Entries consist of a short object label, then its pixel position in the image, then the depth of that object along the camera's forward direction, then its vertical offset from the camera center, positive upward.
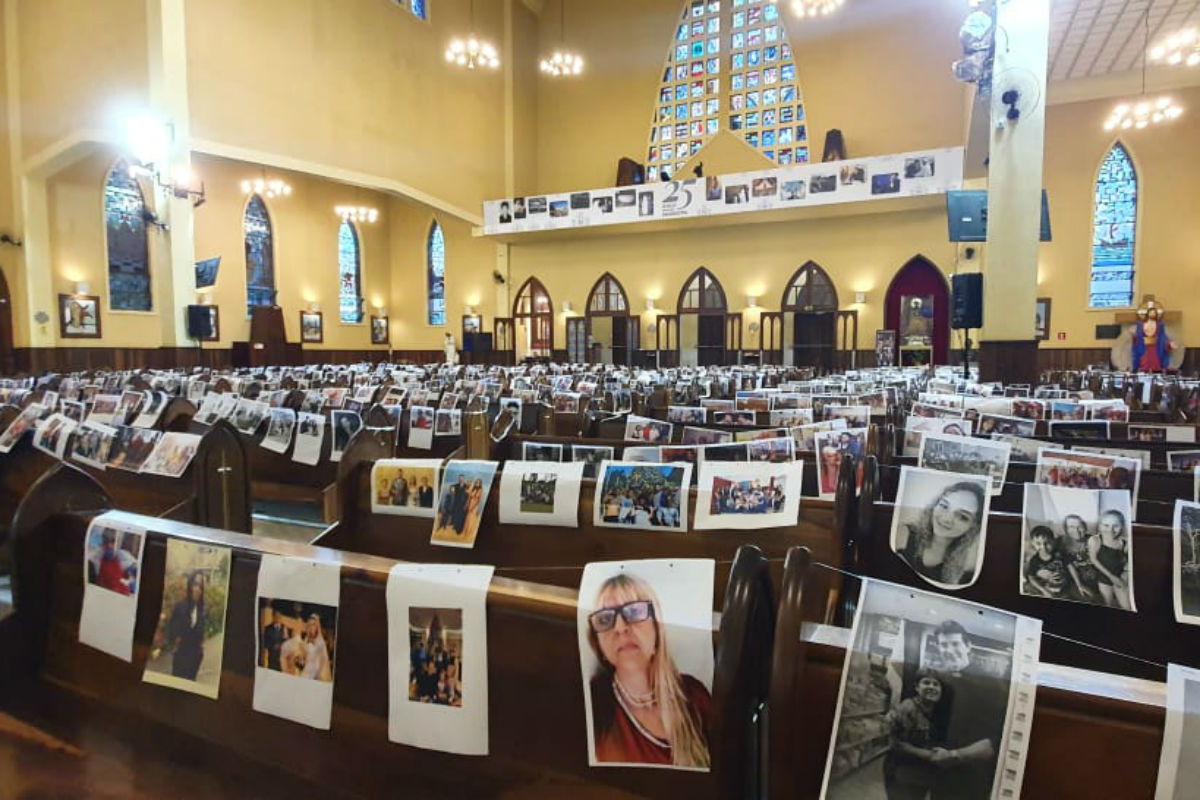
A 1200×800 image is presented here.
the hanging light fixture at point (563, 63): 15.05 +7.03
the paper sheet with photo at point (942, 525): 1.41 -0.35
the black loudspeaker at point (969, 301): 6.88 +0.69
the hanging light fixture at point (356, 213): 16.89 +4.19
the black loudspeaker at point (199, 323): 11.11 +0.76
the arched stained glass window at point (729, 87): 16.95 +7.49
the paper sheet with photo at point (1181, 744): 0.60 -0.35
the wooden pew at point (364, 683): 0.79 -0.53
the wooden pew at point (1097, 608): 1.26 -0.51
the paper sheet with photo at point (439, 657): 0.97 -0.44
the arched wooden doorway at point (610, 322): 17.76 +1.22
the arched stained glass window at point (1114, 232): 13.89 +2.88
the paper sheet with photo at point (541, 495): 1.63 -0.32
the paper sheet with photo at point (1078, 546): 1.25 -0.36
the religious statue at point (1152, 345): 13.02 +0.43
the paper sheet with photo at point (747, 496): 1.50 -0.30
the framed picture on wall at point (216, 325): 15.11 +0.99
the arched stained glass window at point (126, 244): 13.33 +2.57
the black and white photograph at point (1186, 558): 1.19 -0.35
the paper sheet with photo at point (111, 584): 1.26 -0.43
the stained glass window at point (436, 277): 19.86 +2.75
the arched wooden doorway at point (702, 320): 16.84 +1.22
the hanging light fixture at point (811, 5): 9.51 +5.50
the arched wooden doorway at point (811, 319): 15.75 +1.17
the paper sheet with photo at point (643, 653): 0.83 -0.37
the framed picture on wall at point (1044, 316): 14.29 +1.10
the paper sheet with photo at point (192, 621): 1.17 -0.46
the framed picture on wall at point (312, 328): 17.48 +1.07
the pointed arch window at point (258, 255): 16.16 +2.82
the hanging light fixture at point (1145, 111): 10.54 +4.19
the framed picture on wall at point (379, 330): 19.86 +1.13
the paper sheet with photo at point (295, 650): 1.06 -0.47
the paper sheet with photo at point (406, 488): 1.70 -0.32
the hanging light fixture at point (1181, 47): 8.44 +4.34
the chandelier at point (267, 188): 14.41 +4.27
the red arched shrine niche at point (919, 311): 14.80 +1.26
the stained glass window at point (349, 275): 18.84 +2.70
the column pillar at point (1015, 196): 6.16 +1.65
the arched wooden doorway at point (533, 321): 18.67 +1.31
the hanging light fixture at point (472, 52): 13.53 +6.76
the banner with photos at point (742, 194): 12.87 +3.86
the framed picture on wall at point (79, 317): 12.80 +1.00
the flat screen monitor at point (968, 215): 7.29 +1.71
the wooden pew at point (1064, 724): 0.65 -0.37
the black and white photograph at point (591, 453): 2.22 -0.30
